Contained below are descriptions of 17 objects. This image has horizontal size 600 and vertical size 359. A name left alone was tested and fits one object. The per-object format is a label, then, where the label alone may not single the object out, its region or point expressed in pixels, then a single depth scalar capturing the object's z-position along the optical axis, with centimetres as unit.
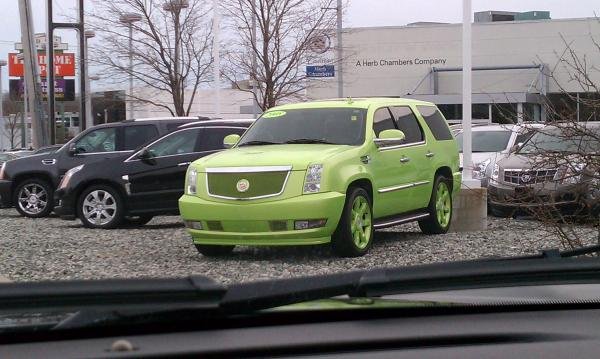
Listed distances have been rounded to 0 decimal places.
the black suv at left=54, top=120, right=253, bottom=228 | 1262
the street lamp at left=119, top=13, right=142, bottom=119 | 2502
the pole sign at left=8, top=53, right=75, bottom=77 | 5217
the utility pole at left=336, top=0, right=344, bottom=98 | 2570
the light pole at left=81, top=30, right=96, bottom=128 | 2790
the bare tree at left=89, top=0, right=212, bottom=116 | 2561
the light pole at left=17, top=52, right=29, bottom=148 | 5789
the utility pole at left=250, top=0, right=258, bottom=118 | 2403
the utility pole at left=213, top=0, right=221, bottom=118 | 2142
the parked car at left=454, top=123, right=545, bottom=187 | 1424
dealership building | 3794
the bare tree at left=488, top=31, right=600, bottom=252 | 763
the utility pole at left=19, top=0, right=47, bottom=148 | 2292
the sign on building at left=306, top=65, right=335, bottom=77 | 2486
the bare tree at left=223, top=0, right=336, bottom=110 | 2412
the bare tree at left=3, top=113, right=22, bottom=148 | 7822
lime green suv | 879
